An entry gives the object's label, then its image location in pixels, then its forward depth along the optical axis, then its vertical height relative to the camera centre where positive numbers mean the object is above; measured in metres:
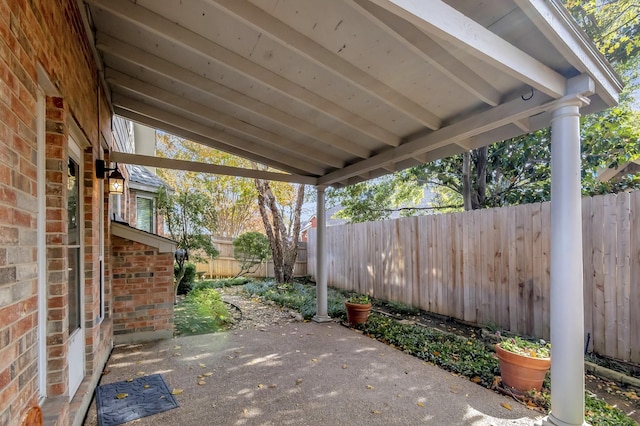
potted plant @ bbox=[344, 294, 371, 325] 5.64 -1.53
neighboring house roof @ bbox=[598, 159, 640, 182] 7.48 +1.00
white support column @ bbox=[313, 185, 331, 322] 6.07 -0.86
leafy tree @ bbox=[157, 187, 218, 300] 8.05 +0.12
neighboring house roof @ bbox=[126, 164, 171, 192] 8.30 +1.08
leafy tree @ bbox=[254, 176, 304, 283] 9.82 -0.48
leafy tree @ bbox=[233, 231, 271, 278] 10.16 -0.79
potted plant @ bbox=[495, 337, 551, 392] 3.16 -1.40
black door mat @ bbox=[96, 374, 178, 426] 2.84 -1.63
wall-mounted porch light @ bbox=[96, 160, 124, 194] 4.09 +0.51
